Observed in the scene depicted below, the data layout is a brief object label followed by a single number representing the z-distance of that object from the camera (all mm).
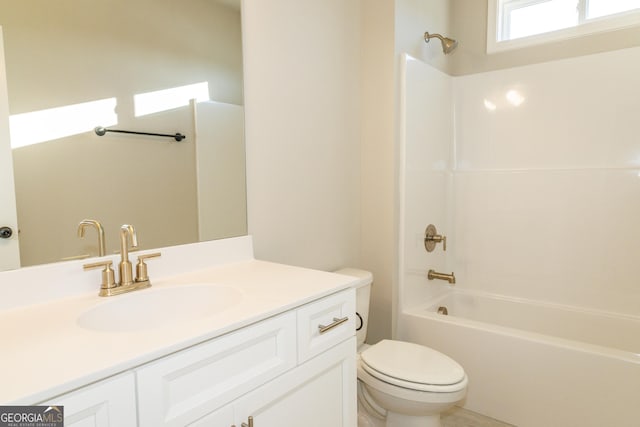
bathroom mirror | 1080
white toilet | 1490
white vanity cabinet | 782
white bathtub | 1689
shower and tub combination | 1903
